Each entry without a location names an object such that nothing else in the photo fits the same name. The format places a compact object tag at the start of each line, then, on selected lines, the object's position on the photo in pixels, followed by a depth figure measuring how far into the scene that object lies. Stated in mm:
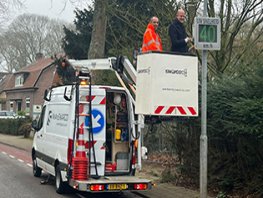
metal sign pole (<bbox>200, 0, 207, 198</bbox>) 8656
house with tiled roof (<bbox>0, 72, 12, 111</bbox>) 61344
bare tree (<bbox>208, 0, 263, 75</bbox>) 14328
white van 9531
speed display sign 8703
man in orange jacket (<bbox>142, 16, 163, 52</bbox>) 10023
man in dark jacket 10023
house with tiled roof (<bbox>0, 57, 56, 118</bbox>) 51062
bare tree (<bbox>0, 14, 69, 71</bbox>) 68125
